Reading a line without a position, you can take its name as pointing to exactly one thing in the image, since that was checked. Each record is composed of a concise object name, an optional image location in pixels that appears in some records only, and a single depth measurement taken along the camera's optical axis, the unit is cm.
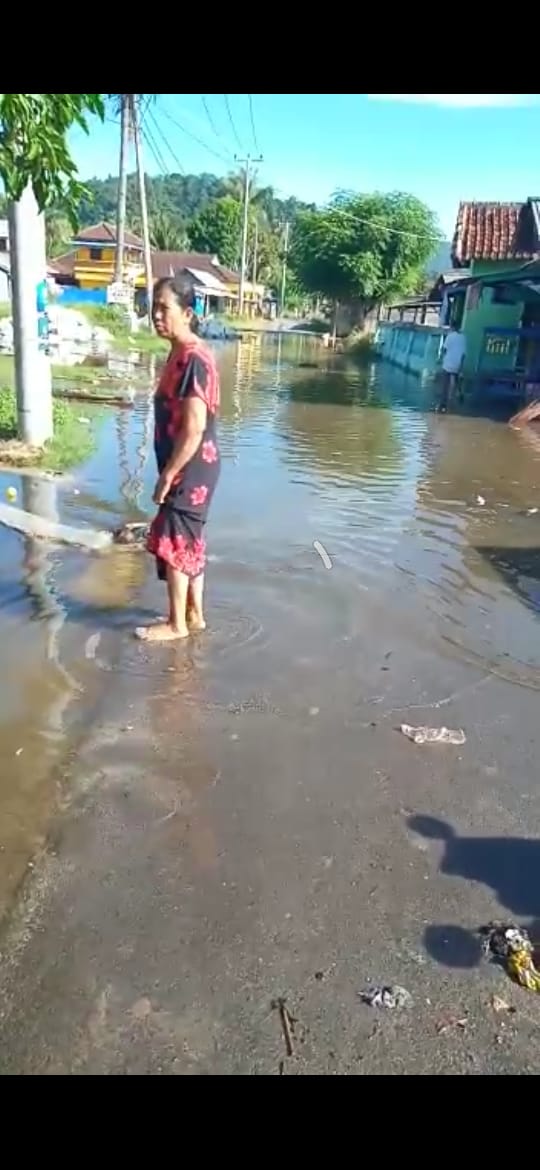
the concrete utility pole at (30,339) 875
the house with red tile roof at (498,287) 2005
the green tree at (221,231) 8256
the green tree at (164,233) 7606
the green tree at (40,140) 237
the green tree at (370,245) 4519
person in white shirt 2138
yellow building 6088
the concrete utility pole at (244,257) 5741
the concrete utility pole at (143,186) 3200
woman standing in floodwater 392
